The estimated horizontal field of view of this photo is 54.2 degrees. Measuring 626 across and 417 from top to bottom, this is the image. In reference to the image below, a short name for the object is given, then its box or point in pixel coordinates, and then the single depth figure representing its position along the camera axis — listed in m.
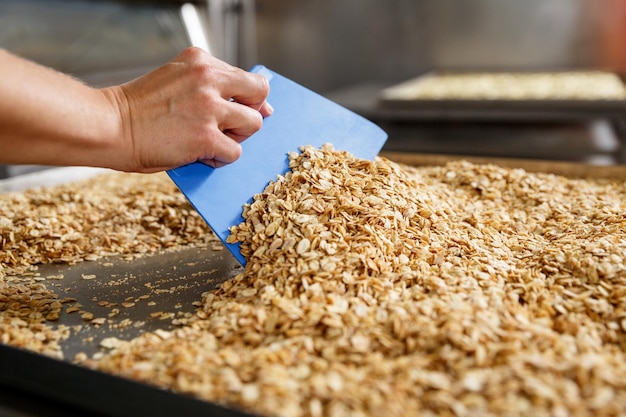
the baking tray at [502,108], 2.33
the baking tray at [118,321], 0.74
